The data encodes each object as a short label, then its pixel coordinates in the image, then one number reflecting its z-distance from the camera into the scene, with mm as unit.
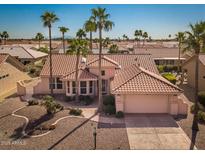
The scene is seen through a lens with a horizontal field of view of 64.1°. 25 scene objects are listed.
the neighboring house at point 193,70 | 18680
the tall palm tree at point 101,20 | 13514
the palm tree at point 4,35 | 56324
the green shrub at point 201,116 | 12436
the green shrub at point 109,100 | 15222
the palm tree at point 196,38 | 10520
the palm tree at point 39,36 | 51845
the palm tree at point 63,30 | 28510
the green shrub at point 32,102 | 15179
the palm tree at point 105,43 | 40820
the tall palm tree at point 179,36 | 26505
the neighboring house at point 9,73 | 19022
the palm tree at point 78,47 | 15713
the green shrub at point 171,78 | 21609
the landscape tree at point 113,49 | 37276
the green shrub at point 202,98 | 15021
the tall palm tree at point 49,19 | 16172
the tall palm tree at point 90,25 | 13704
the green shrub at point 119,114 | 13404
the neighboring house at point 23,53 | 31889
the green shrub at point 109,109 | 14006
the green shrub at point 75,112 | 13781
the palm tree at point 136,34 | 54833
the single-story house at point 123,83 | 13674
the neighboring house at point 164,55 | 34011
